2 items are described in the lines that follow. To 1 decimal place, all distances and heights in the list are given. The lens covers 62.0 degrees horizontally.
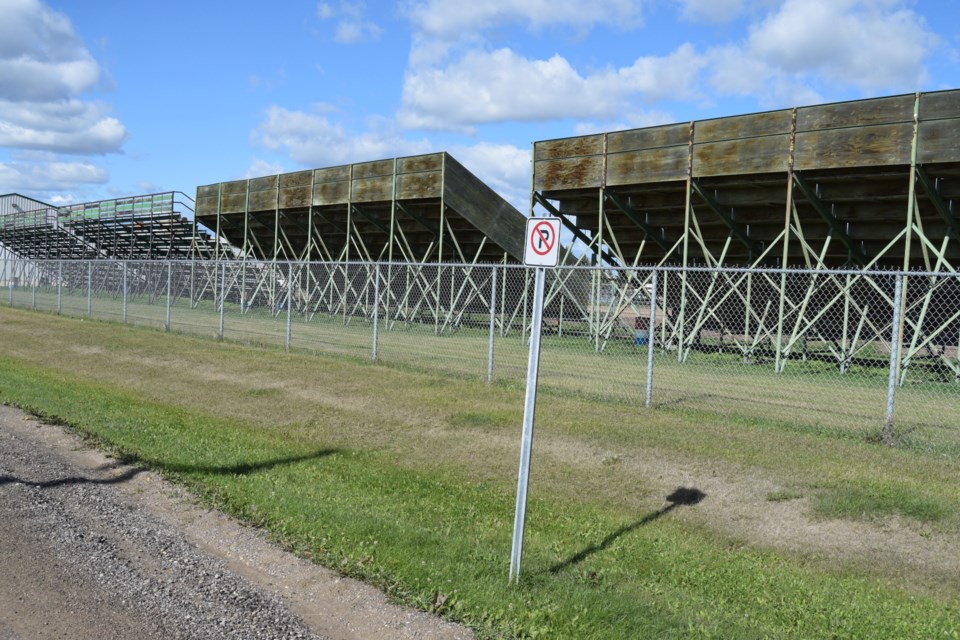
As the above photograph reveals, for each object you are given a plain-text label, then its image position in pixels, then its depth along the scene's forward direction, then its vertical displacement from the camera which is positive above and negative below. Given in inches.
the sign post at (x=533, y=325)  177.6 -4.4
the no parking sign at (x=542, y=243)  177.3 +14.0
